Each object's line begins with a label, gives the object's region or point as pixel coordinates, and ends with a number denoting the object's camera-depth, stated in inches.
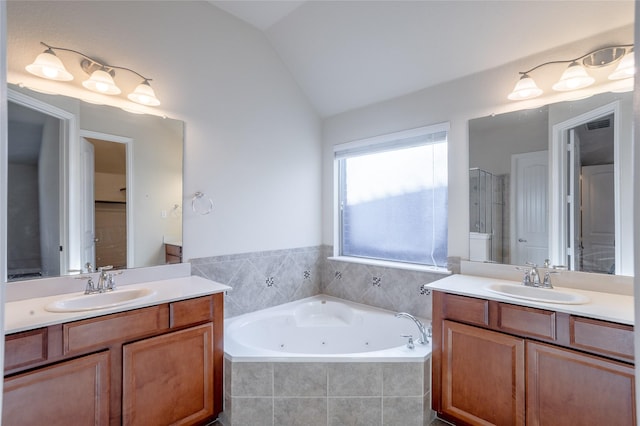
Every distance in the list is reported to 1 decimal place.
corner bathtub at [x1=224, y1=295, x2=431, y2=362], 103.4
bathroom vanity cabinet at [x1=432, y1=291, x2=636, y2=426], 59.3
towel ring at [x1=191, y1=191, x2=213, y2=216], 97.2
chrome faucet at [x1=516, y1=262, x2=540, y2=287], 82.4
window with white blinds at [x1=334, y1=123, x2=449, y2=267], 109.2
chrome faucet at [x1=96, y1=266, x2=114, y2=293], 75.5
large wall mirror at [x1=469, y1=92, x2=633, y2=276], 75.6
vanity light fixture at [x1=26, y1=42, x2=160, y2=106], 72.3
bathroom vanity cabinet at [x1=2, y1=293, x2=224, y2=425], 54.2
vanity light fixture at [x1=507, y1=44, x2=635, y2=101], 74.4
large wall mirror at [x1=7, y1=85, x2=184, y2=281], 69.7
